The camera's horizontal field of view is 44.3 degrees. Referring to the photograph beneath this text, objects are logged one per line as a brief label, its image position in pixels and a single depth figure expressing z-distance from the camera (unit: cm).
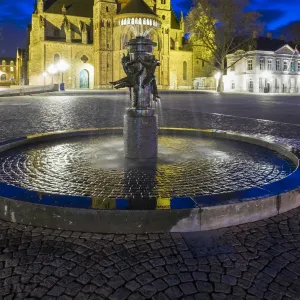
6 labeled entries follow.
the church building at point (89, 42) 5988
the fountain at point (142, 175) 384
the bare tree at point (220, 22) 4838
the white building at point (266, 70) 6000
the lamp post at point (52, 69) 5431
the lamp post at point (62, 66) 4712
